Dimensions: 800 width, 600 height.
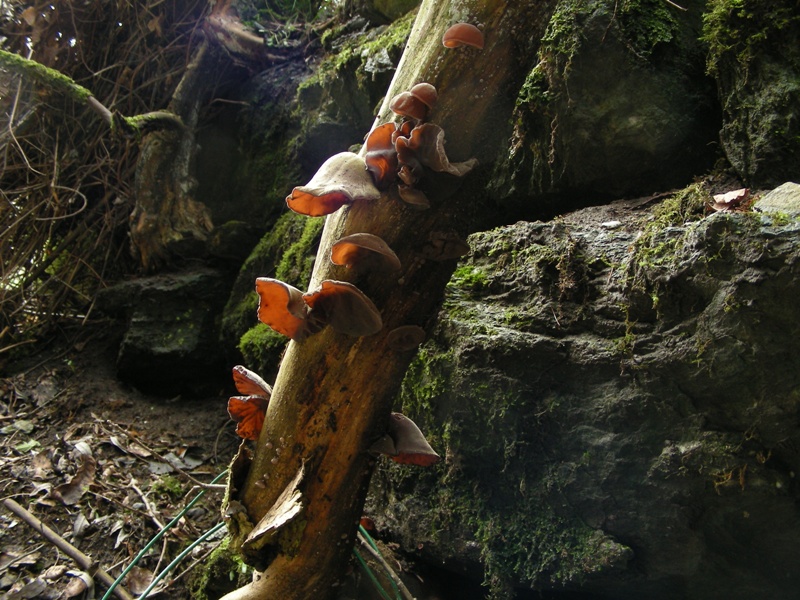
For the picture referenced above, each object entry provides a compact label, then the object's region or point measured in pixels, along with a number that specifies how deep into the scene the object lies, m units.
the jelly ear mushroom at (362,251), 0.43
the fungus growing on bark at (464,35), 0.44
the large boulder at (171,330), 1.15
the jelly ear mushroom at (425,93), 0.44
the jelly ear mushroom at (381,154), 0.45
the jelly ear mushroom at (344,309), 0.43
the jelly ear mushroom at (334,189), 0.42
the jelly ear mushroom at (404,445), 0.51
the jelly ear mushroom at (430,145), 0.43
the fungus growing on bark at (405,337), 0.48
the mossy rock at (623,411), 0.53
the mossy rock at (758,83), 0.64
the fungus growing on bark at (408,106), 0.44
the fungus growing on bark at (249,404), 0.54
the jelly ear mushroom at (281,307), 0.44
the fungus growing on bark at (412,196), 0.45
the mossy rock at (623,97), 0.76
